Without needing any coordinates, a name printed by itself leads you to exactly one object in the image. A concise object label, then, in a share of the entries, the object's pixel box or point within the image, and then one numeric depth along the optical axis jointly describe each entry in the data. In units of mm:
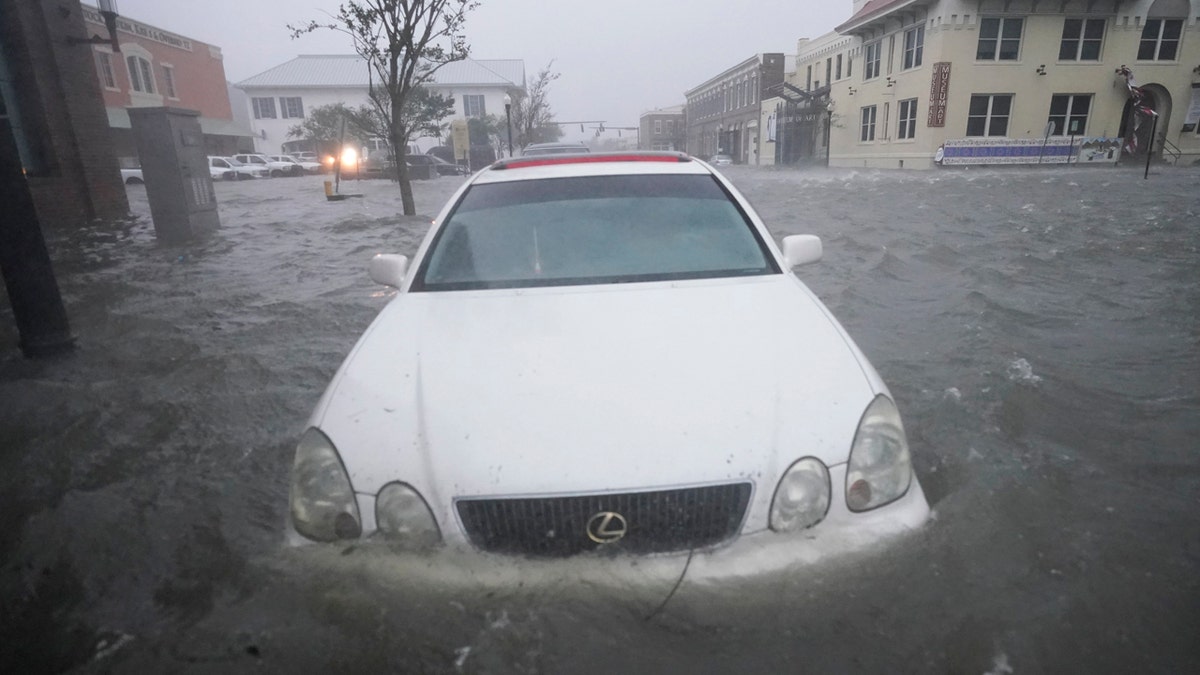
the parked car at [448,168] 35697
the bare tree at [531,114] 41125
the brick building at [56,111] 10180
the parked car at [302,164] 38219
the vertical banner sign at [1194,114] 25953
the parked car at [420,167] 31859
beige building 25547
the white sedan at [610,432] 1742
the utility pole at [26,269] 4109
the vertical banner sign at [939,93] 25672
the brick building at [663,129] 84750
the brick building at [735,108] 49406
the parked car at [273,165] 36969
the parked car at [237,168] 34188
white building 57750
